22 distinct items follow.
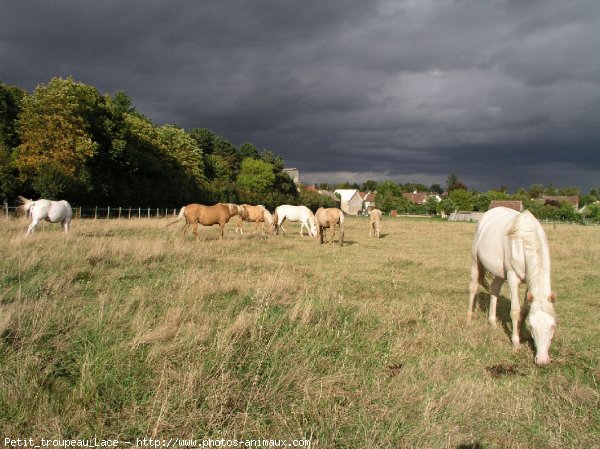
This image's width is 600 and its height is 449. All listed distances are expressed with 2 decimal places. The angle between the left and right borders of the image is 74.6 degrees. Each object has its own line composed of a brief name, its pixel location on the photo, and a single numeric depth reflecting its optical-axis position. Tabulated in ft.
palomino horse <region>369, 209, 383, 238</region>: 79.81
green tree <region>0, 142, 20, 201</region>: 90.29
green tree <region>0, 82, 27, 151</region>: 104.46
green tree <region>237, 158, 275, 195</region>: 246.88
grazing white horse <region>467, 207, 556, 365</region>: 16.47
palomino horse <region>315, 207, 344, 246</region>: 60.16
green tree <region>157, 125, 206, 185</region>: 176.14
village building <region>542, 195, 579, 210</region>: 338.09
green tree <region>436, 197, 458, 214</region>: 282.91
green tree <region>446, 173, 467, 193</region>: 405.39
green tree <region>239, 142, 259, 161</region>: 292.61
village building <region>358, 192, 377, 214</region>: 390.52
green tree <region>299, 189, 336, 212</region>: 248.93
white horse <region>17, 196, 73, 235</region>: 47.80
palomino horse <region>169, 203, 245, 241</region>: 57.93
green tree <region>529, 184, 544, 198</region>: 482.69
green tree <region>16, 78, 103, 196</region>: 98.53
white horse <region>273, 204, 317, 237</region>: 76.03
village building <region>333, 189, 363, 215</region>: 389.19
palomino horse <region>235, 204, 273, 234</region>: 81.61
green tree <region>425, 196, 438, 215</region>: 291.38
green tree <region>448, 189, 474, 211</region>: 299.99
